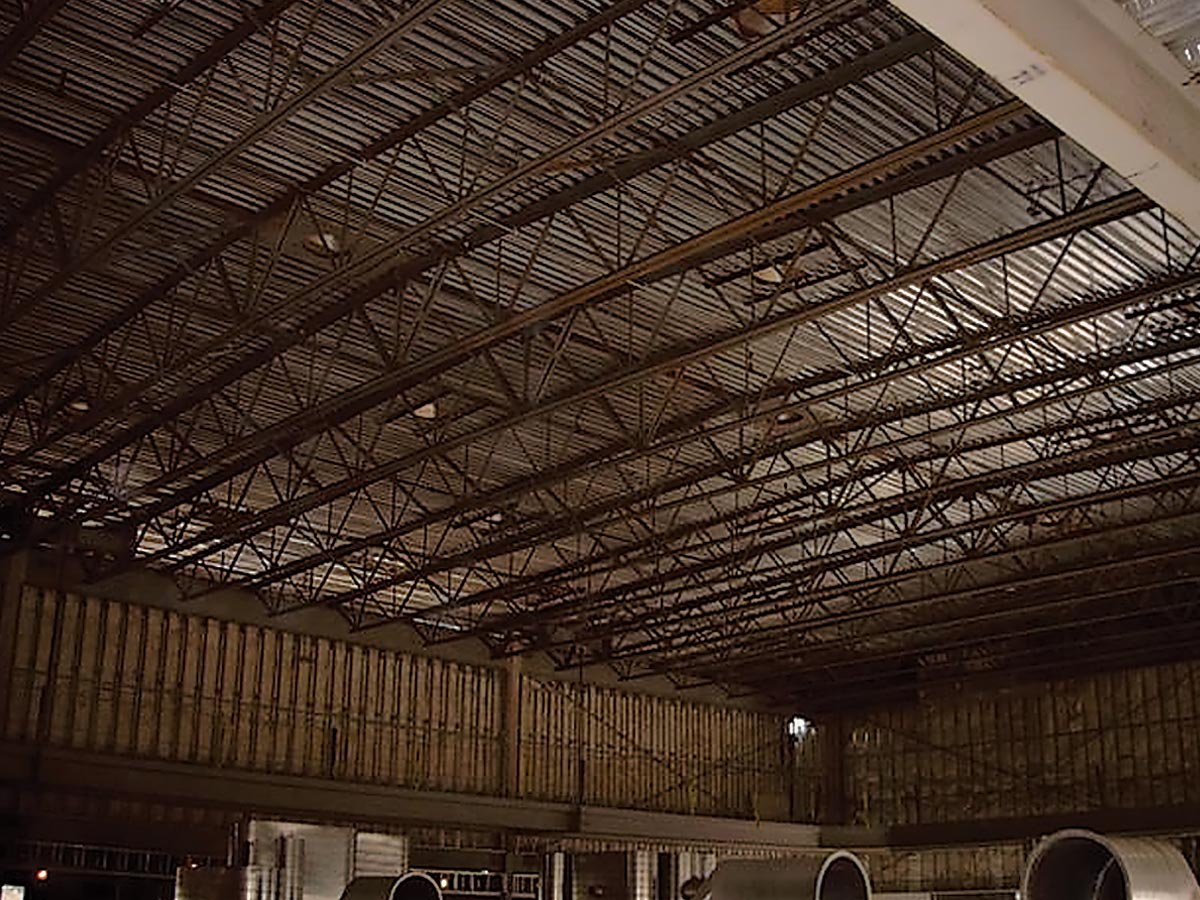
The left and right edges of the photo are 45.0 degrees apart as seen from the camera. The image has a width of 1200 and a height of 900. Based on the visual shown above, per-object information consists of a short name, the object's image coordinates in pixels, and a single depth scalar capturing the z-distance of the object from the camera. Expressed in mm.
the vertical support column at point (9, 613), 33688
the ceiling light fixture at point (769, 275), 22531
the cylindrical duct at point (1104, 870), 8188
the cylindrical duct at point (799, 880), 9000
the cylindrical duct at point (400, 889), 15633
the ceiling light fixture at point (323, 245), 21406
